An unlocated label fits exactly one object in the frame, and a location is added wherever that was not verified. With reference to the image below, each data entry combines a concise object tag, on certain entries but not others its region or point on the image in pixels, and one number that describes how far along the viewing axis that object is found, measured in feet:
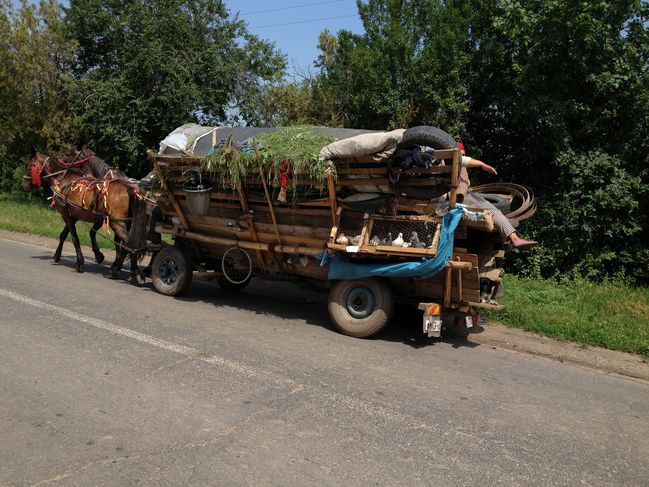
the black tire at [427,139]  20.53
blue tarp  20.89
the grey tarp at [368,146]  20.65
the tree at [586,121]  34.99
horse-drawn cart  21.35
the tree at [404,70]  43.01
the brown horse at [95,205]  32.24
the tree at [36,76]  69.31
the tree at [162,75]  62.59
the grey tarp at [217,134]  24.22
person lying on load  21.52
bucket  26.37
